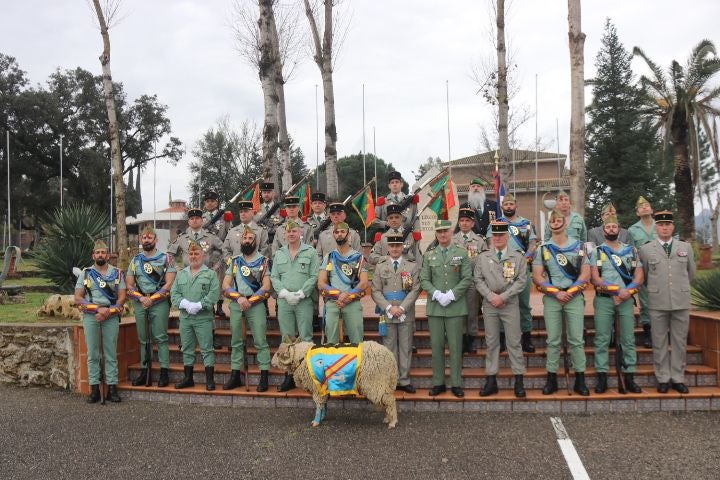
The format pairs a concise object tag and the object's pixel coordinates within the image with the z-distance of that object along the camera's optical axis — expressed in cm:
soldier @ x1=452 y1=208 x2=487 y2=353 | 698
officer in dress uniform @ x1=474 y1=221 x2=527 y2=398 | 616
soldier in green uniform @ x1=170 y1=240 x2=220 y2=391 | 664
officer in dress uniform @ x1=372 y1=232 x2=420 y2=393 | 633
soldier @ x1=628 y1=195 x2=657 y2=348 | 689
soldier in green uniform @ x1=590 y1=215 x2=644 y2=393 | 613
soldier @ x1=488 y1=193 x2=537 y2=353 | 693
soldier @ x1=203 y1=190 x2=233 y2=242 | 827
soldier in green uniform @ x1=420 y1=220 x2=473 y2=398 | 621
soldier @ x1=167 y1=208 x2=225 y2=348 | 768
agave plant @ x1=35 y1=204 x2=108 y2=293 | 1024
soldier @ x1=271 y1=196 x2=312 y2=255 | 764
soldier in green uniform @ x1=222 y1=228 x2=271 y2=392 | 657
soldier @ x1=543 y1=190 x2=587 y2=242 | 675
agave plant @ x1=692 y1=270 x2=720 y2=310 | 714
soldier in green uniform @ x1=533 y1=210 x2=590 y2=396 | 607
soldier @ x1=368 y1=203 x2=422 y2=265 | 702
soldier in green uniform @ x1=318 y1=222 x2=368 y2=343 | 637
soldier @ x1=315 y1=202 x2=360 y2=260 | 715
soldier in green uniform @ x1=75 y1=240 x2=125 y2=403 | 673
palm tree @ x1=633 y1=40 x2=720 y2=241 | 2209
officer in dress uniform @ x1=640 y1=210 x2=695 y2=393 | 611
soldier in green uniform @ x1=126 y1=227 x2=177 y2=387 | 693
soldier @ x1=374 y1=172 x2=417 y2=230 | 757
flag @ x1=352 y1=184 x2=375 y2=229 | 839
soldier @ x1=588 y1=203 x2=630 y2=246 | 657
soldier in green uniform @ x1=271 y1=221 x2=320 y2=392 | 648
